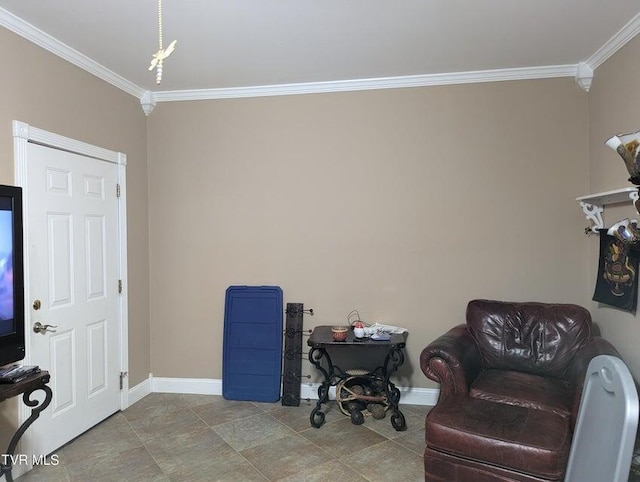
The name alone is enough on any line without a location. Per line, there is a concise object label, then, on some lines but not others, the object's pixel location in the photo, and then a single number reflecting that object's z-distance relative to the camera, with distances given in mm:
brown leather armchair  2066
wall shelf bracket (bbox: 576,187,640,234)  2786
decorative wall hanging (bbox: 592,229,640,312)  2625
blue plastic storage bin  3660
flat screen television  2123
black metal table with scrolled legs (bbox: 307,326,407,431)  3086
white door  2662
